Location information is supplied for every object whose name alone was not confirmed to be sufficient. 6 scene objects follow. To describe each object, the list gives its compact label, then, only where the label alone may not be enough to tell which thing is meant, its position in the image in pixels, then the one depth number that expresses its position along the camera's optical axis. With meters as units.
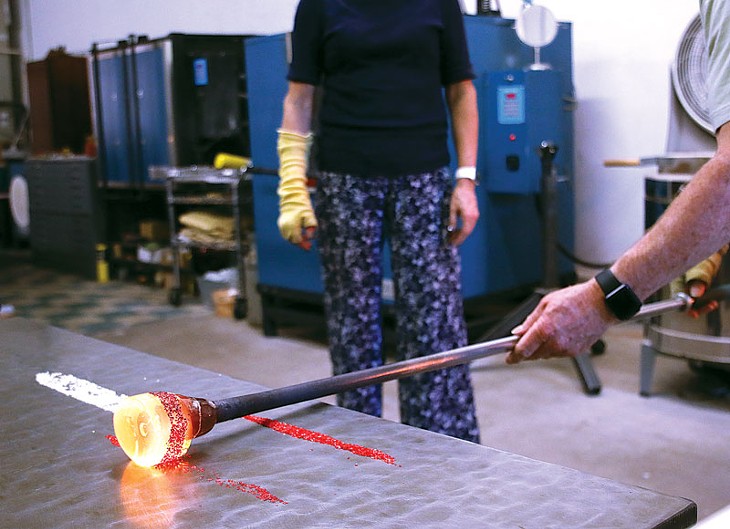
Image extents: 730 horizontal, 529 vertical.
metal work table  0.70
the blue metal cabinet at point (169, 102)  4.80
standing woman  1.83
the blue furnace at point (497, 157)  3.30
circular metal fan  2.77
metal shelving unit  4.33
